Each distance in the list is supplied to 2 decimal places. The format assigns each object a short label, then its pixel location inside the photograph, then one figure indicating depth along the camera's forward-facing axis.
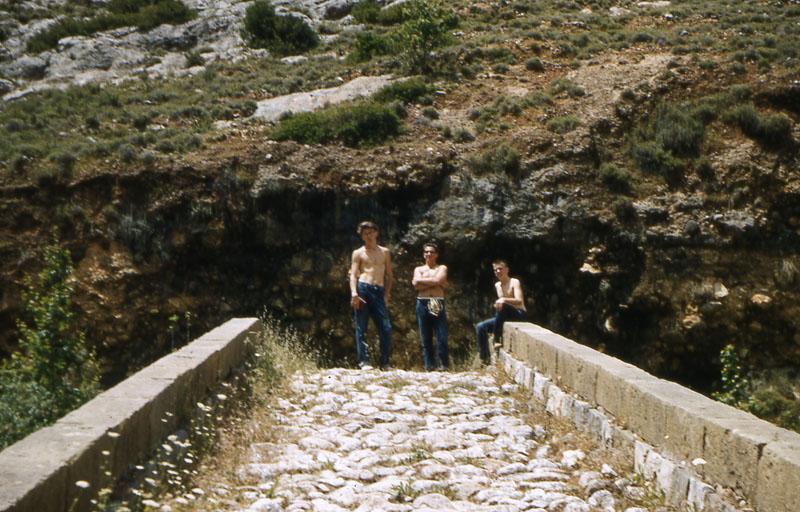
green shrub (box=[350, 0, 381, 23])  37.97
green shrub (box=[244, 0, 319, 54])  34.44
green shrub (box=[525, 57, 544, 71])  24.75
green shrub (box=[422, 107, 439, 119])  20.88
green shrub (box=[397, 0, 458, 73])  25.91
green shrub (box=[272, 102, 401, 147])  19.25
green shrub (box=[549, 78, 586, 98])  21.17
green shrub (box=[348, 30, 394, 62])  29.38
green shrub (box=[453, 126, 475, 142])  19.14
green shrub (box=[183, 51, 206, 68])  33.72
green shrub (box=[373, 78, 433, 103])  22.33
